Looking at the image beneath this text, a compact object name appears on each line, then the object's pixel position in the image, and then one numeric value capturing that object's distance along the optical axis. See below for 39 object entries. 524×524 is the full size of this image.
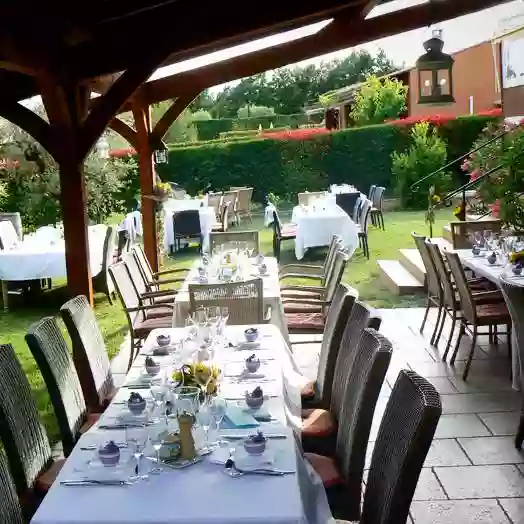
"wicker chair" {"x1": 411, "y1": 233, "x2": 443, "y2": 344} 6.33
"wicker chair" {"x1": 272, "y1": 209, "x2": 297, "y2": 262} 11.48
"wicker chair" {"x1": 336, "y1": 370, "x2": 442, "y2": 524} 2.04
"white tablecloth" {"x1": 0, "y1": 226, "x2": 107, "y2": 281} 8.58
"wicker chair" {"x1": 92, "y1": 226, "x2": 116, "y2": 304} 8.74
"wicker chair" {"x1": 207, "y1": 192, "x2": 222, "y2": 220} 15.15
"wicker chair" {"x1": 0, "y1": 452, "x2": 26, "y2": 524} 2.28
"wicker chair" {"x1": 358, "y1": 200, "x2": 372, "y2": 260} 11.53
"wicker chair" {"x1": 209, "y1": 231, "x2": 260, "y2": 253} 7.50
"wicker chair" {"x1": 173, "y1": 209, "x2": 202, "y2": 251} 12.80
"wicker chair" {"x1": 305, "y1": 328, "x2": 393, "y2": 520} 2.63
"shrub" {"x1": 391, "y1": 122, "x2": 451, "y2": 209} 16.64
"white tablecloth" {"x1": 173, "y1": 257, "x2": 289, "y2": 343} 5.39
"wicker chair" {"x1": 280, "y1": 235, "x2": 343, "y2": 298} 6.27
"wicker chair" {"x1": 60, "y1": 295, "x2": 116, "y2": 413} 3.73
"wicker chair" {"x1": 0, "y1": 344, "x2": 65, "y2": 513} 2.84
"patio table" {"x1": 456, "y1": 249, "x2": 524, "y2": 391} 5.04
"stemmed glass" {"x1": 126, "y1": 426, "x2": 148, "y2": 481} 2.42
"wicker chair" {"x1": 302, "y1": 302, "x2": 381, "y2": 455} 3.31
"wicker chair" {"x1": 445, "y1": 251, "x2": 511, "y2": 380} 5.41
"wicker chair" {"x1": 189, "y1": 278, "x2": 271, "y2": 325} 4.90
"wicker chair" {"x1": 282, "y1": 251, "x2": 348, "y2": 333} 5.68
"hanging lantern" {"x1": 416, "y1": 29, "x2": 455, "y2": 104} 4.94
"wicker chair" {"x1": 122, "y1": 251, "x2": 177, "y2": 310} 6.23
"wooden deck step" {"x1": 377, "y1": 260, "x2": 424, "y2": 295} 8.62
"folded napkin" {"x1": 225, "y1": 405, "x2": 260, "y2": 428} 2.81
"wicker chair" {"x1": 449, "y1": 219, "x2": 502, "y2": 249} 7.64
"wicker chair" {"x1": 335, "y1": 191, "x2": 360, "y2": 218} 13.62
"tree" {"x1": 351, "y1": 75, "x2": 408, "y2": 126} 20.17
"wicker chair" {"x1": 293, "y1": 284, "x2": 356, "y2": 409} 3.71
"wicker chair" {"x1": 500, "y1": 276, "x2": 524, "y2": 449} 4.06
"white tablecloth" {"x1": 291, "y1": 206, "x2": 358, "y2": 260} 11.47
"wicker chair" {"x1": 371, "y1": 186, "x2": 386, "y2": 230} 14.42
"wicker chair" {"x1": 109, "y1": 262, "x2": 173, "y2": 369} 5.75
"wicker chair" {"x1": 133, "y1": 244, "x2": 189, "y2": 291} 6.71
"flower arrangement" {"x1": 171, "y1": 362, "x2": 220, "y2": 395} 2.99
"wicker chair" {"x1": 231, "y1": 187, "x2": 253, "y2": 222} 16.17
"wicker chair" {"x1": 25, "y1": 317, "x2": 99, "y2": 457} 3.30
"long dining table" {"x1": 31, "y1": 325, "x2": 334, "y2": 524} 2.17
